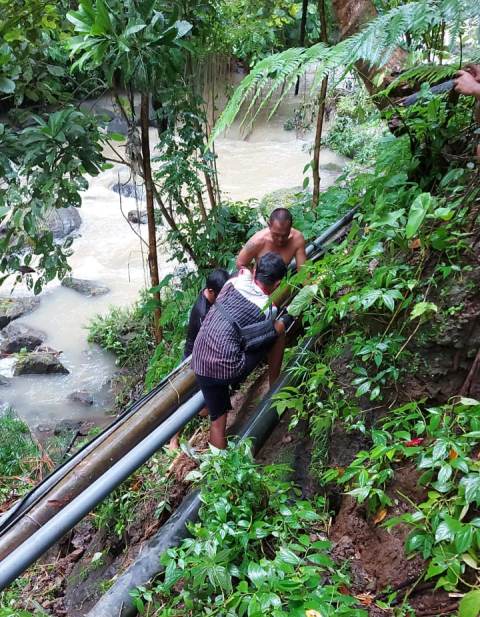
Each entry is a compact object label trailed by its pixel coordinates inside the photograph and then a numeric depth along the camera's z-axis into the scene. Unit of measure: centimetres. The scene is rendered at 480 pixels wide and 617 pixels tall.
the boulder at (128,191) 1346
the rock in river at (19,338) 873
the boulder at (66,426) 652
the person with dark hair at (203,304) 350
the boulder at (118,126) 1617
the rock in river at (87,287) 1031
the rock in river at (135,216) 1185
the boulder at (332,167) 1290
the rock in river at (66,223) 1205
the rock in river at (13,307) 955
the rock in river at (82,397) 744
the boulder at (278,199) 776
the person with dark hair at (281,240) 378
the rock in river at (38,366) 814
